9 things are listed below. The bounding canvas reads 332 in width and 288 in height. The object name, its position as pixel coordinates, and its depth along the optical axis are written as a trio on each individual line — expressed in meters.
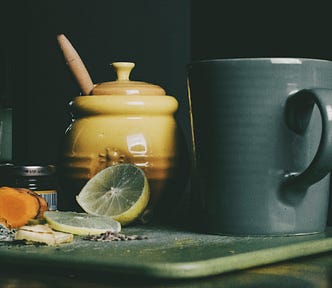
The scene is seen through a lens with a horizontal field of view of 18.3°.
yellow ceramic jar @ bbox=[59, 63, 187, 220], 0.68
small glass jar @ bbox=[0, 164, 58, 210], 0.73
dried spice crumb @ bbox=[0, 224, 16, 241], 0.58
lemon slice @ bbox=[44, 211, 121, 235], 0.60
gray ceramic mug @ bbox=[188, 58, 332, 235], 0.60
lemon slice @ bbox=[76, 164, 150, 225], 0.64
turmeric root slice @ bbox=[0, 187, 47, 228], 0.64
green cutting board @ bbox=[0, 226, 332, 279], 0.49
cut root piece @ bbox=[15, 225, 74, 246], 0.55
